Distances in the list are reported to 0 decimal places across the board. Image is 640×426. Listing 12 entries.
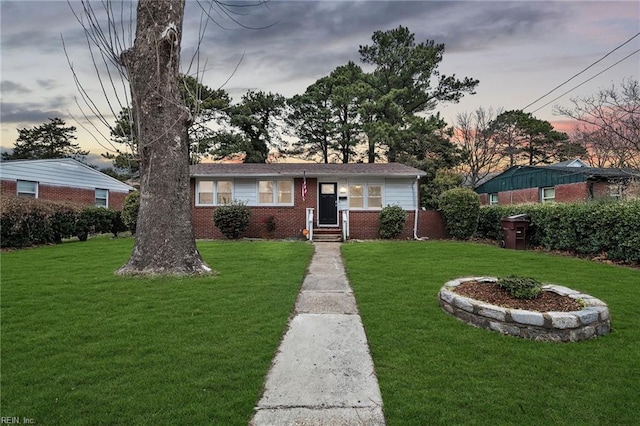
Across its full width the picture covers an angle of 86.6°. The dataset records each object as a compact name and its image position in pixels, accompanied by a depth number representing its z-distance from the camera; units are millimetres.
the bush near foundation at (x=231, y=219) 13305
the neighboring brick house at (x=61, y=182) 16000
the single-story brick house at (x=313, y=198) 14375
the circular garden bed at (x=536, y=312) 3604
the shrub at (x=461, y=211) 13117
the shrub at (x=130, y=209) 13477
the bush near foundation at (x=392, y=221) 13630
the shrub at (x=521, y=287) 4164
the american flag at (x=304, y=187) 14348
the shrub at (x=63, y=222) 12086
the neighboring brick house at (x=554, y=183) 16031
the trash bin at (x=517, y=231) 11141
